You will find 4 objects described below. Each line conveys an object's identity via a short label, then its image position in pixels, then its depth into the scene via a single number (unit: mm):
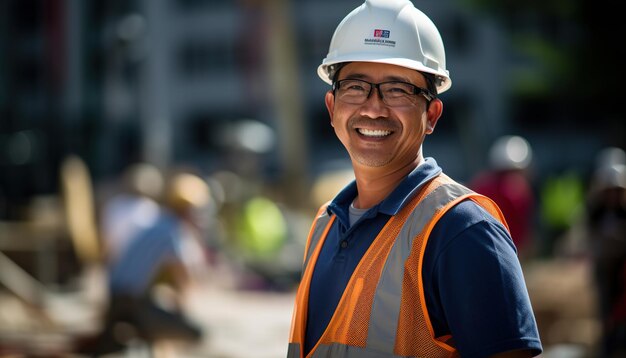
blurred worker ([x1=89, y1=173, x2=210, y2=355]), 10104
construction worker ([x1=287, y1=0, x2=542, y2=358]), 3420
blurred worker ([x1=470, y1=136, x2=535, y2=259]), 13111
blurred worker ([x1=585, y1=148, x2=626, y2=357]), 10186
